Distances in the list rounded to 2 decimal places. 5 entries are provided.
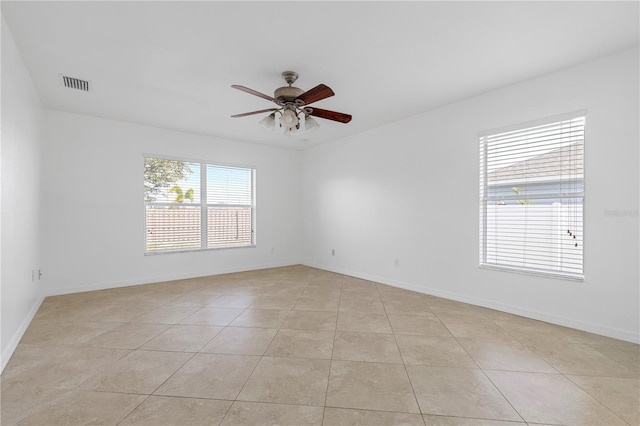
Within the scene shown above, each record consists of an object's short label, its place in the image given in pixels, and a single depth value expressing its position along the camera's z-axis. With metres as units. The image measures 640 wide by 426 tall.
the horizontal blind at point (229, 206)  5.66
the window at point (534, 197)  3.02
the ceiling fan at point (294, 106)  2.78
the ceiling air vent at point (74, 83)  3.21
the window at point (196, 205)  5.02
